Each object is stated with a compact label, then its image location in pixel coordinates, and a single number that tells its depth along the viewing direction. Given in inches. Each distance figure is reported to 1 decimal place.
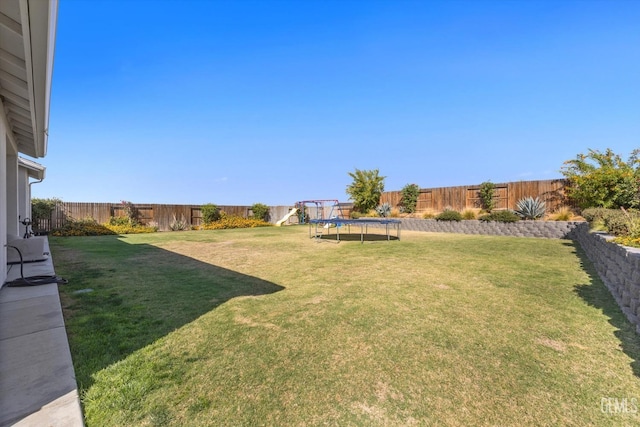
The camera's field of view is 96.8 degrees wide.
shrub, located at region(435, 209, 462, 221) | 585.3
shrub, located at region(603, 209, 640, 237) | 210.0
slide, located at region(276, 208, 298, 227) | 886.4
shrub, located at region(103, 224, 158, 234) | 650.8
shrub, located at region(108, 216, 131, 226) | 682.8
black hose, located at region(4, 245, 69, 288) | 183.9
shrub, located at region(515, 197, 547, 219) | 502.3
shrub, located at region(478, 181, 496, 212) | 607.5
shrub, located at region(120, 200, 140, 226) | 701.3
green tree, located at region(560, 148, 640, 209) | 429.7
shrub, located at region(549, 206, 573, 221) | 480.7
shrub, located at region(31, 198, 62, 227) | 583.2
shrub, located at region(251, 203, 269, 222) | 919.7
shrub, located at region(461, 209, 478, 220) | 583.7
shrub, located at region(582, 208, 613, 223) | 324.4
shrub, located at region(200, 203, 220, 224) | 806.0
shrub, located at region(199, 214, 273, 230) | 799.5
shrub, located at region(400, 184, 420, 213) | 741.3
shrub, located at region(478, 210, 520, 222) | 511.8
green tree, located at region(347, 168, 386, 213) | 817.5
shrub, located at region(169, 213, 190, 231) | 764.0
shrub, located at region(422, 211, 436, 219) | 652.7
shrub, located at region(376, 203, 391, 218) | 762.2
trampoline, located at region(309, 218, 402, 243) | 429.6
